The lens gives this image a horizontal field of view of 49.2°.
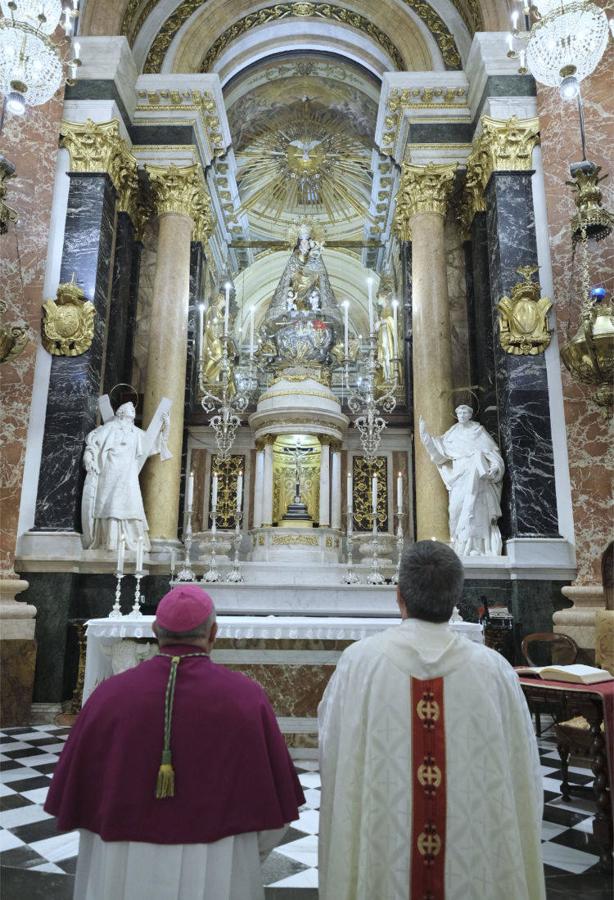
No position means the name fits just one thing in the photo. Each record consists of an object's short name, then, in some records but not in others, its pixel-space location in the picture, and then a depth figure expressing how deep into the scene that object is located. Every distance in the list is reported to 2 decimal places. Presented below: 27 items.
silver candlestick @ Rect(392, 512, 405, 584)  7.35
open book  3.68
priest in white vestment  1.99
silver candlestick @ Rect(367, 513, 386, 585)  7.42
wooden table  3.45
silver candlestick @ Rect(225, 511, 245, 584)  7.65
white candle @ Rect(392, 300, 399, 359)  11.17
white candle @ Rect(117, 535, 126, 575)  5.39
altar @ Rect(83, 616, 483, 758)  5.23
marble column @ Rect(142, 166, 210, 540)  9.13
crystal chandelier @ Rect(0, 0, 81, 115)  5.98
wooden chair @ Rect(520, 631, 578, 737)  6.21
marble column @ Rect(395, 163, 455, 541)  9.11
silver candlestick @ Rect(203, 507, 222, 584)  7.62
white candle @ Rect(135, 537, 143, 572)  5.44
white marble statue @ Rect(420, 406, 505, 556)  8.27
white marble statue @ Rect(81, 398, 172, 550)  8.11
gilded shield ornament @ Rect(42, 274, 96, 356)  8.30
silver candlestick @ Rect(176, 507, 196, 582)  7.19
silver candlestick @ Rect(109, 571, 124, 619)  5.30
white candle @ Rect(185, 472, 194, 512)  7.49
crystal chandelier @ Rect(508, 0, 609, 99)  6.23
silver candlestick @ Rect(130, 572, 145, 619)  5.35
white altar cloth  4.88
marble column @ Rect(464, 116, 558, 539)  7.95
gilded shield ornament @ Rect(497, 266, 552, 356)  8.23
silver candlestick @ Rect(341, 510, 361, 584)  7.54
